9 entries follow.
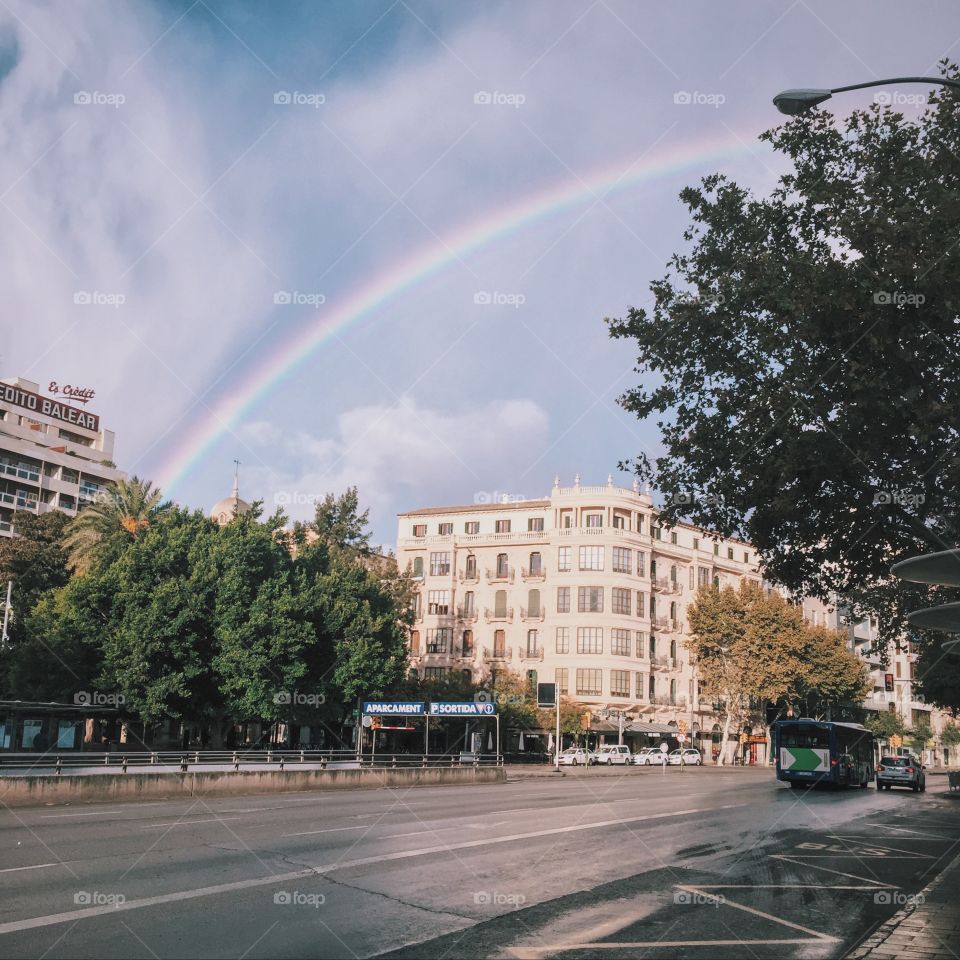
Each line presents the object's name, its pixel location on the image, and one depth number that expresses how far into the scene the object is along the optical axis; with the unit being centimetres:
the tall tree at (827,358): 1414
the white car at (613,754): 6400
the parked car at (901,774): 4256
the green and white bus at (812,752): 3997
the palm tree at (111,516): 4631
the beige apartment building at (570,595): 7244
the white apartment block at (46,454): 8007
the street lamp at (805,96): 1186
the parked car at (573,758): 6253
